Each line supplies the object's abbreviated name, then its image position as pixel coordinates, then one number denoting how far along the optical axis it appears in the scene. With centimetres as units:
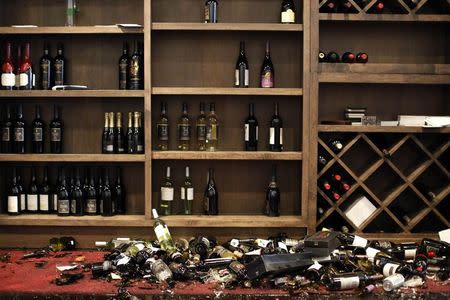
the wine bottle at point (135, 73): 441
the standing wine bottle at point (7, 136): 447
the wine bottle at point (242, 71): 446
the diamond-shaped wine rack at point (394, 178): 436
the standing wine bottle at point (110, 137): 445
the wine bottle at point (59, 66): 449
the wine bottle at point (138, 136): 445
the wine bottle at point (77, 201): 444
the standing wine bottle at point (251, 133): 452
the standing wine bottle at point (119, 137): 448
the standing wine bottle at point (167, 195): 443
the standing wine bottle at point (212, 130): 453
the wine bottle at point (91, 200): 443
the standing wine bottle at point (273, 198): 452
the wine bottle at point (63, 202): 441
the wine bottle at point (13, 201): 441
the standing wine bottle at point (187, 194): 450
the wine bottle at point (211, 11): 444
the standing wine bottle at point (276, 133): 448
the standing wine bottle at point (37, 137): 450
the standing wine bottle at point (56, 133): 452
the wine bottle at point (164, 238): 380
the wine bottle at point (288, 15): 439
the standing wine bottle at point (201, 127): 450
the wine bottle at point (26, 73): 440
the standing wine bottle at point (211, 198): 455
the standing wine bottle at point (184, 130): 449
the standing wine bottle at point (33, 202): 447
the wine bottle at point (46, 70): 446
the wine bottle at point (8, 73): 436
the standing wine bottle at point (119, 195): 454
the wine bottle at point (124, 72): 446
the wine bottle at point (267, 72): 446
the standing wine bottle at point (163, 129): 447
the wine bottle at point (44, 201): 447
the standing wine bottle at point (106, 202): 446
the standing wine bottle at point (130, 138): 445
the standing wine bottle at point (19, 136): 447
